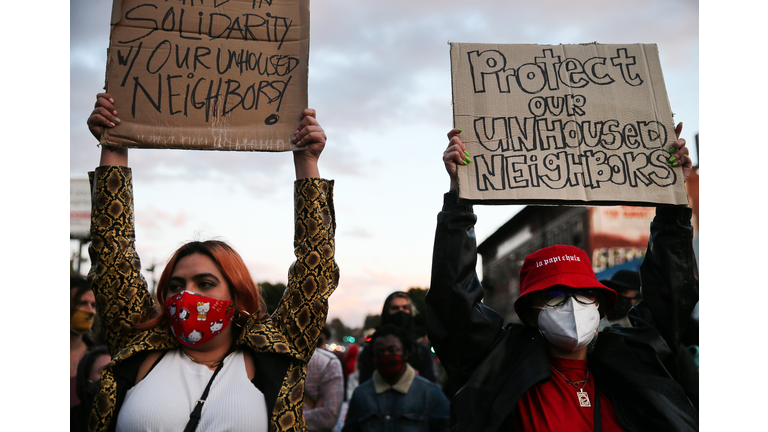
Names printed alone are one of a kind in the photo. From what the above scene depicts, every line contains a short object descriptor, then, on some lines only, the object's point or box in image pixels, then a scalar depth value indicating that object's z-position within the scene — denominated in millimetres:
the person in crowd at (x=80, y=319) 4654
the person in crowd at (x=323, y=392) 5086
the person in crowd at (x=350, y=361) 9227
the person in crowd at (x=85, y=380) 3967
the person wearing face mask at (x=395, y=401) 4574
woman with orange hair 2322
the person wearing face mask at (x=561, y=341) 2459
